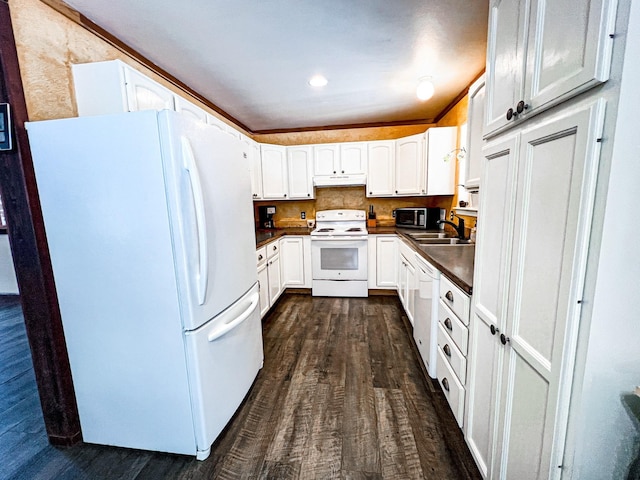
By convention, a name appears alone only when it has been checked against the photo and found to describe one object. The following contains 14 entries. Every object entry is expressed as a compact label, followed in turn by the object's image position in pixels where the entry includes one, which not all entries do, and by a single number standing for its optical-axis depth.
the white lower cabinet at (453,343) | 1.37
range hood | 3.66
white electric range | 3.46
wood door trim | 1.25
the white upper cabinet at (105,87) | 1.51
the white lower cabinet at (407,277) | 2.50
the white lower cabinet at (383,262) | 3.45
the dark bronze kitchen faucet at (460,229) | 2.63
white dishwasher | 1.81
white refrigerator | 1.20
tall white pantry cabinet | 0.59
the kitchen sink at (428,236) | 2.73
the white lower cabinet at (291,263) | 3.39
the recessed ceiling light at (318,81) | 2.36
